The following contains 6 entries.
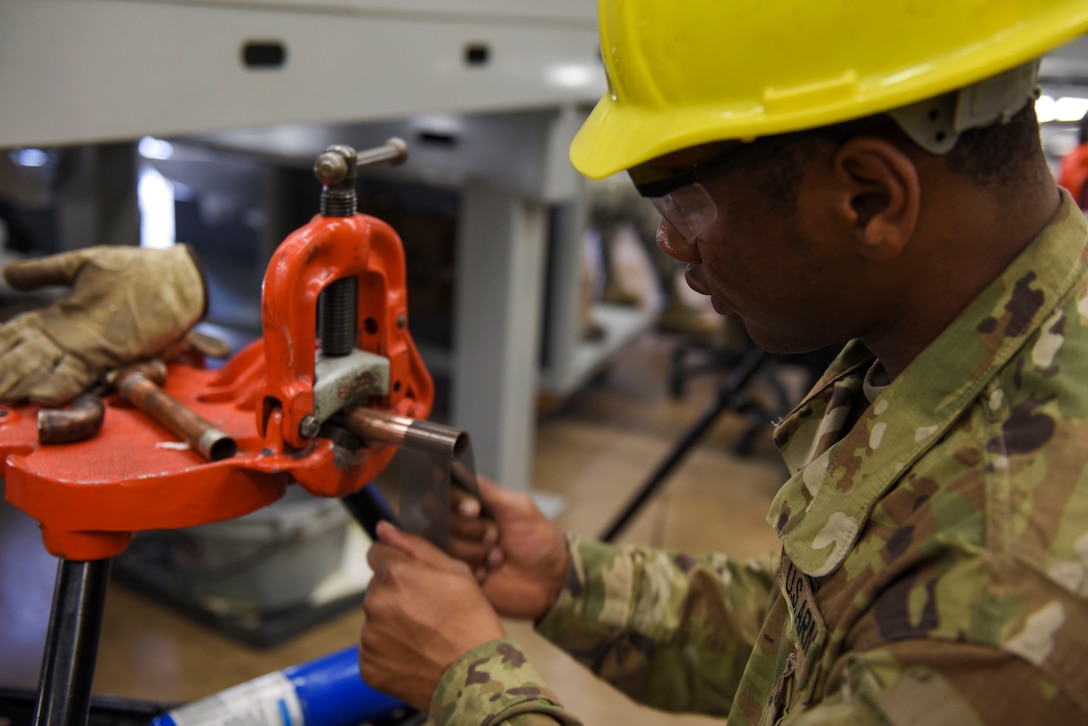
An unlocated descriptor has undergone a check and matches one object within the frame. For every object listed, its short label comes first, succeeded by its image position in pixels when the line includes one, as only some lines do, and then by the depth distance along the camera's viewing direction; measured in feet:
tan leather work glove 2.70
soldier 1.75
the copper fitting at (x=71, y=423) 2.42
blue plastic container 2.83
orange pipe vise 2.31
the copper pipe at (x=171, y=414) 2.45
